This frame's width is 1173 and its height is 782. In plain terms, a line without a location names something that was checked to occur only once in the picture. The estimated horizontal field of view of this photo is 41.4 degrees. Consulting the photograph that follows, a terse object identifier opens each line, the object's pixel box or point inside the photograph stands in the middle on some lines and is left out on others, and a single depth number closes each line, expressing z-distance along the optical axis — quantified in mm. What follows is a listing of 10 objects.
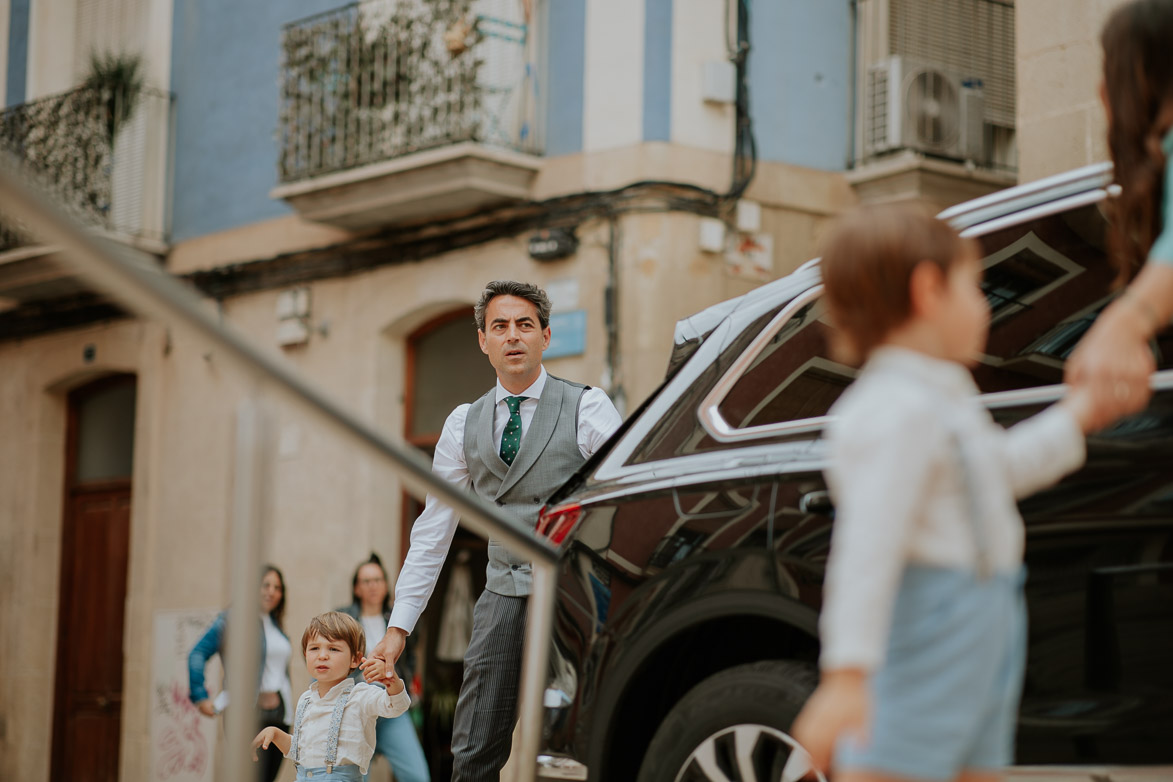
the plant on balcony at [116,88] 14344
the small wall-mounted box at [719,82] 11234
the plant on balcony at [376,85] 11477
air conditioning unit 11906
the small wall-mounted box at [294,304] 13047
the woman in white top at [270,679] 8188
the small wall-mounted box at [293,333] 13070
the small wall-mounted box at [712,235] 11059
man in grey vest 4535
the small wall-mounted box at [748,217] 11336
